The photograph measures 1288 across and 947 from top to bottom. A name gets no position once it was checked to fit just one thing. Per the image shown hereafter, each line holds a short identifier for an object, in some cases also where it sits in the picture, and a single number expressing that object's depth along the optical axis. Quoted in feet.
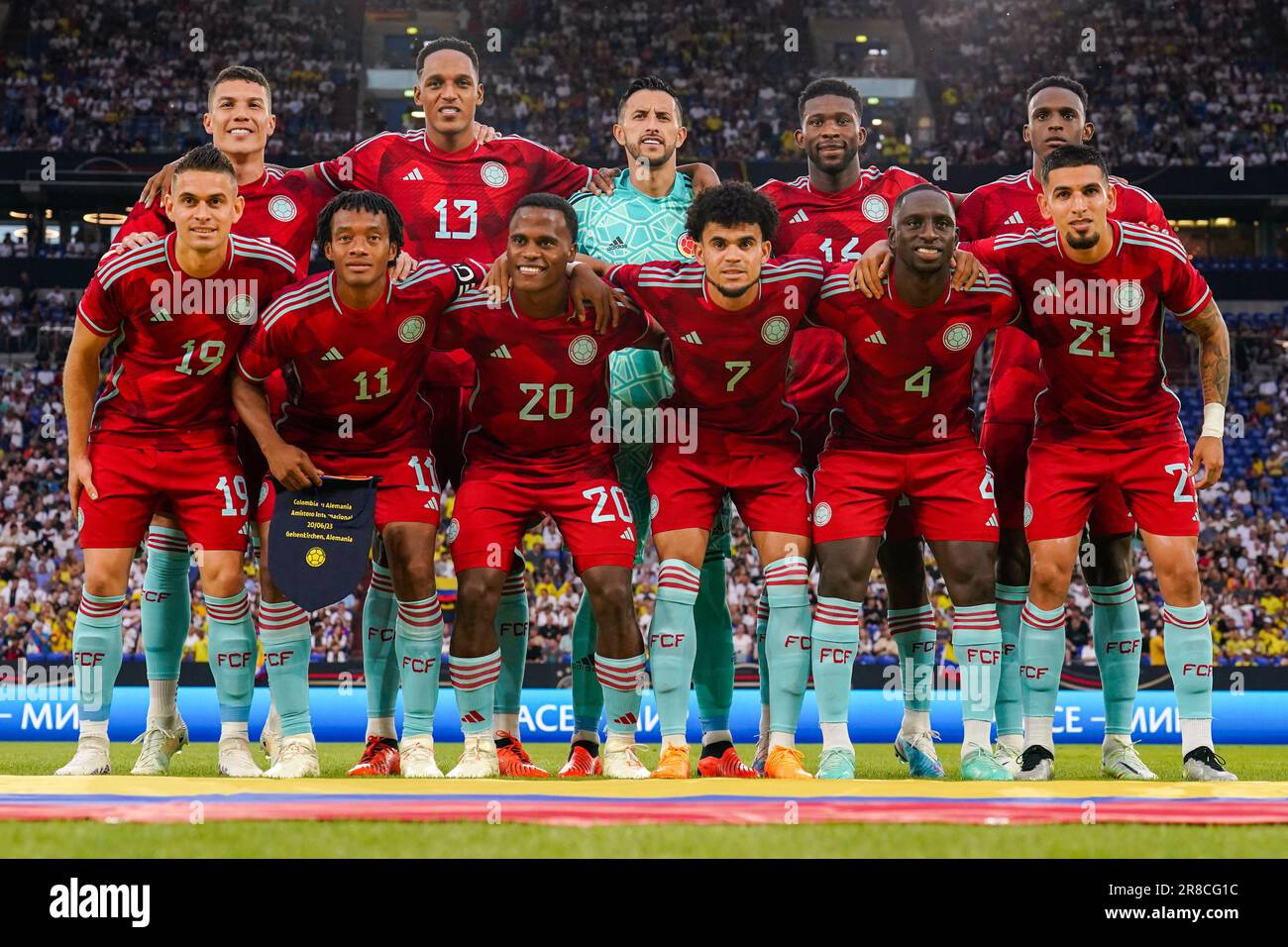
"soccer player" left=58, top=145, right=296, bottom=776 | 20.18
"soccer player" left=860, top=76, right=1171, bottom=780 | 21.86
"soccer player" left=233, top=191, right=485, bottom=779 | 19.80
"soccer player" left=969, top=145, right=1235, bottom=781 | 20.33
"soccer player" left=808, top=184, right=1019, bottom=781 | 19.72
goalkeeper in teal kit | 22.04
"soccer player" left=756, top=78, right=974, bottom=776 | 22.26
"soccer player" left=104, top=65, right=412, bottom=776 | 21.75
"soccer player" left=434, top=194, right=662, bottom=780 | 19.97
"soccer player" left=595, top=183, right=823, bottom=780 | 19.79
